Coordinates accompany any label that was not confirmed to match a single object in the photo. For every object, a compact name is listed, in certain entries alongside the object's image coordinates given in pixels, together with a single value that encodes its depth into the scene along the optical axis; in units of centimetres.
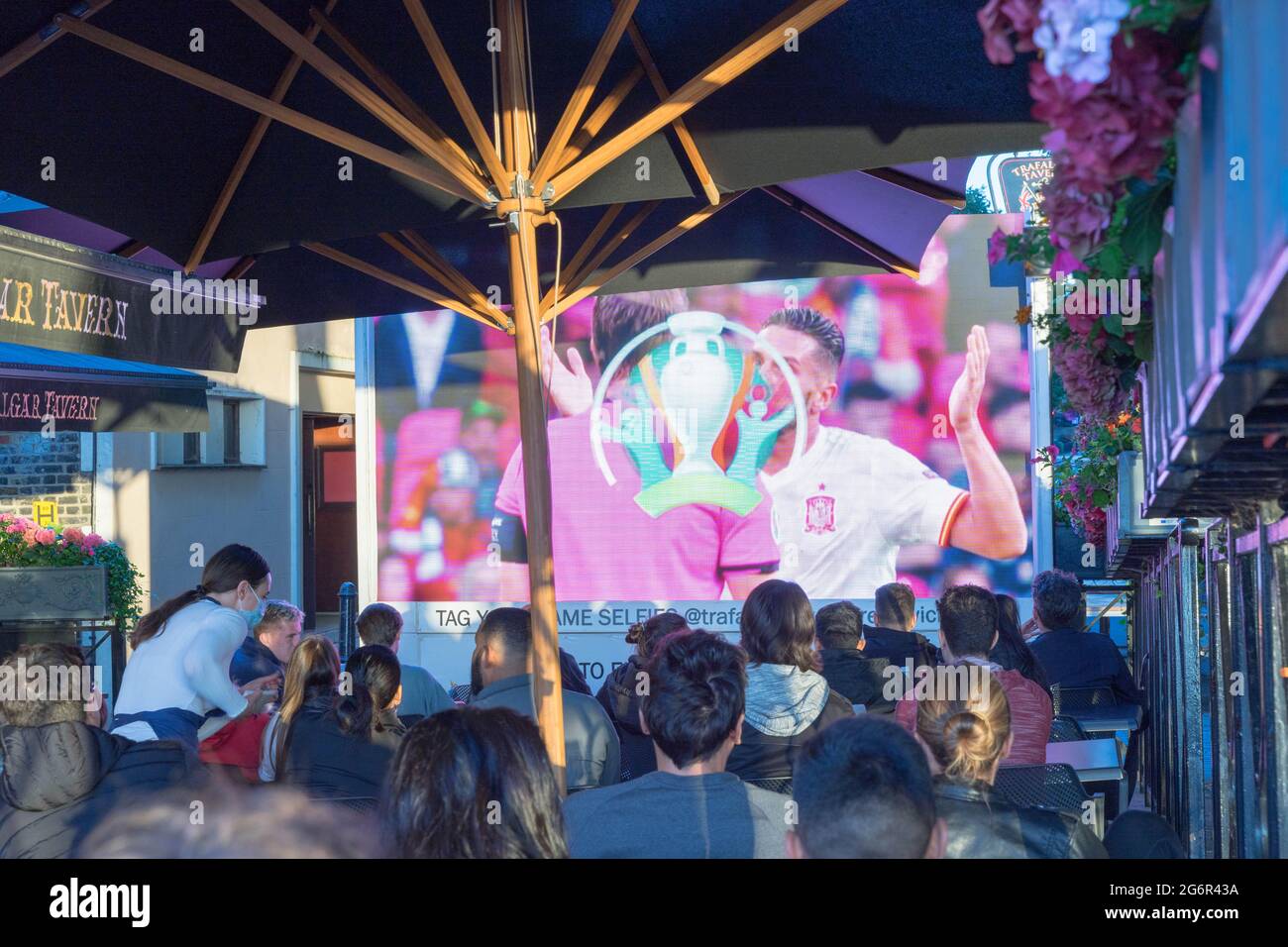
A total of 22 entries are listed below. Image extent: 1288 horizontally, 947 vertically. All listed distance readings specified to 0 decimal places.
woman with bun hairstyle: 275
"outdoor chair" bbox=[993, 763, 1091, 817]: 381
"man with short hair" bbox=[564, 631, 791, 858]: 292
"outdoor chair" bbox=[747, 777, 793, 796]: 401
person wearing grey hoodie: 415
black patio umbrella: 416
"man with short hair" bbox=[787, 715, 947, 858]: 206
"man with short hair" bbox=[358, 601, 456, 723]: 528
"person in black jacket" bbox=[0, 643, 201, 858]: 297
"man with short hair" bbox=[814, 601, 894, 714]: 562
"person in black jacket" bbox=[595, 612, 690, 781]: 541
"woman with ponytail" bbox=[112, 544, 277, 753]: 475
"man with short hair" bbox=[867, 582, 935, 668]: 659
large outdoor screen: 1064
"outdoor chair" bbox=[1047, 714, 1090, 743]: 564
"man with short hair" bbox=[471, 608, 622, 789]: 455
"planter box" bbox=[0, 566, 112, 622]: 865
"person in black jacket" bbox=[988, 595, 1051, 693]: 569
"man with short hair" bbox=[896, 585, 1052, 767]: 440
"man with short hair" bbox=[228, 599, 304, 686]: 621
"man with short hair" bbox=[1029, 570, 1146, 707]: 690
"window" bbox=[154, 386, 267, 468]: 1731
